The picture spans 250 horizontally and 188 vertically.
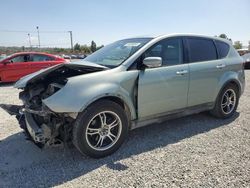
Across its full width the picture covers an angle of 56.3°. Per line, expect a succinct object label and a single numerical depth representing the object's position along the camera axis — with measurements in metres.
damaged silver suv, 2.97
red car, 9.52
